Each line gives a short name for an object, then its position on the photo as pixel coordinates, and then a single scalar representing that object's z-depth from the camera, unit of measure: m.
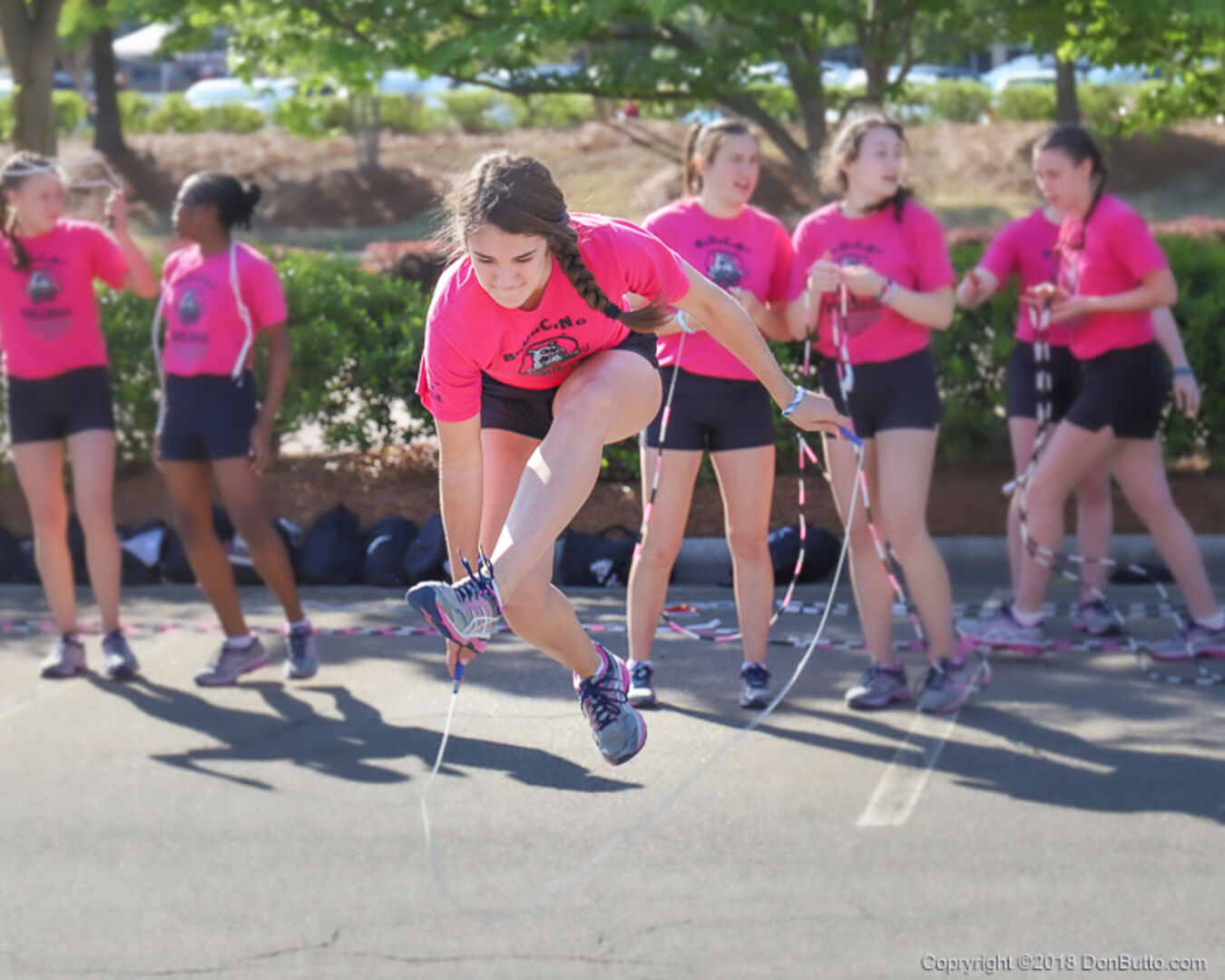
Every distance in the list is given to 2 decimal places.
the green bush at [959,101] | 33.53
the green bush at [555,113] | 34.00
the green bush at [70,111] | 36.56
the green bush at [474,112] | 35.12
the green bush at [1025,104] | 32.75
